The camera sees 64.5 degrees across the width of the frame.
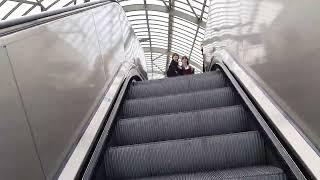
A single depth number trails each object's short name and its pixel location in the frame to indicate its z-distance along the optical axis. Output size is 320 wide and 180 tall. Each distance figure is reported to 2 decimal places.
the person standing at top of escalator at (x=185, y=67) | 5.99
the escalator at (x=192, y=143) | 1.74
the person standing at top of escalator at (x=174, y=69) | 6.10
